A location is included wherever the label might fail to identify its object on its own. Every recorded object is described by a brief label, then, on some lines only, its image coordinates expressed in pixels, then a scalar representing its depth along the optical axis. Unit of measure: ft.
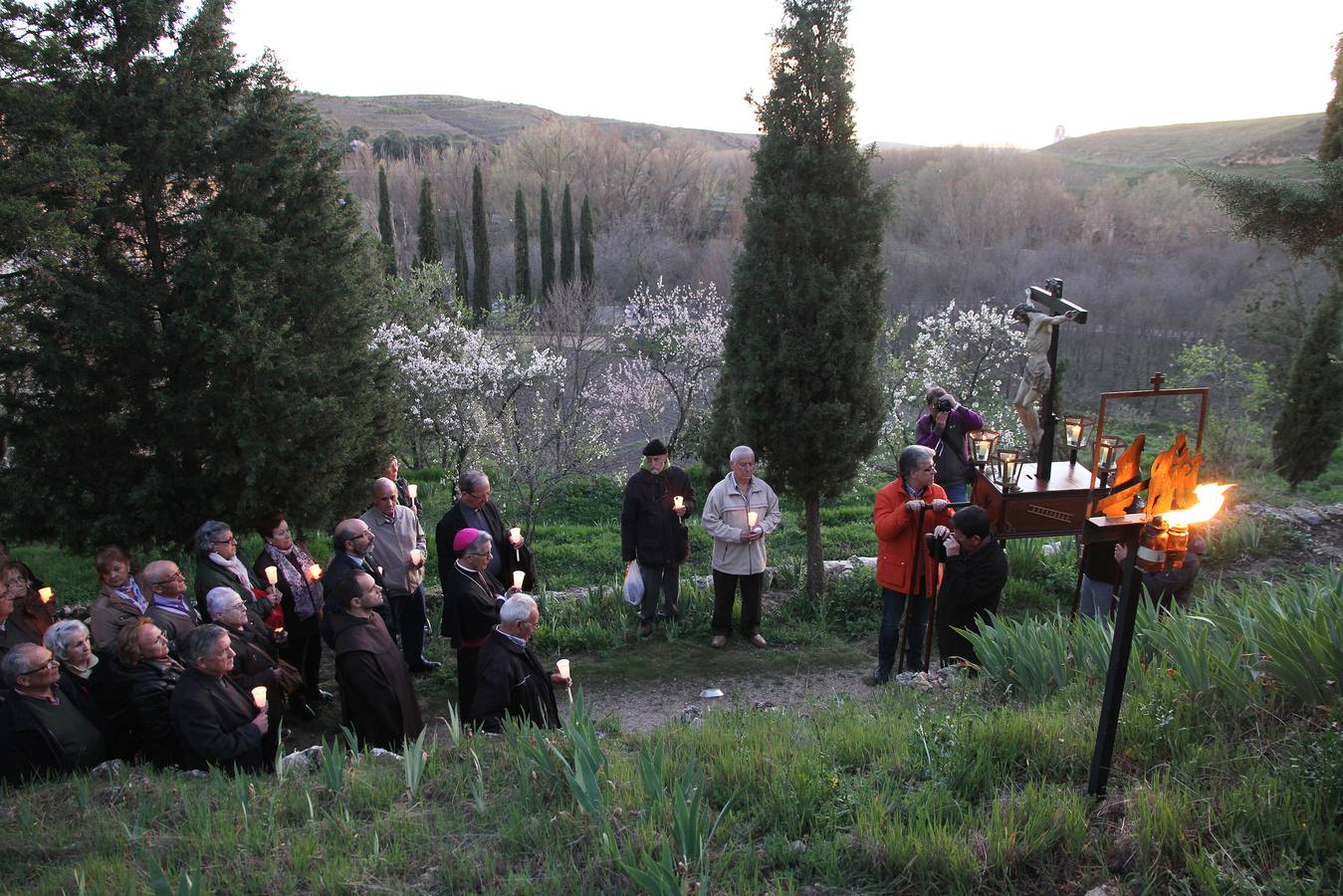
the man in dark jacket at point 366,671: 14.99
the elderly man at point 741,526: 22.85
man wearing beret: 24.09
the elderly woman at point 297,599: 19.99
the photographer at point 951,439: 24.29
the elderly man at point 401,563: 22.58
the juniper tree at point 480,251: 121.90
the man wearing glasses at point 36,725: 13.33
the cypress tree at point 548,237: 127.16
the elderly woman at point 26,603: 16.78
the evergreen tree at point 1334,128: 27.94
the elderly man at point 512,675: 14.65
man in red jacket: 19.70
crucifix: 18.07
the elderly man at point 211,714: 13.53
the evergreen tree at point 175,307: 22.66
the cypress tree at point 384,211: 109.91
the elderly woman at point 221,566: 18.58
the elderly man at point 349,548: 18.66
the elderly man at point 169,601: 16.76
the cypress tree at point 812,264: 25.53
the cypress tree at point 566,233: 130.52
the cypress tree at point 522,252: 129.18
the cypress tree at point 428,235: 96.84
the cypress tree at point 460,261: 115.37
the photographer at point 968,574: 17.29
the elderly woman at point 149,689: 14.69
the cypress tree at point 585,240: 132.67
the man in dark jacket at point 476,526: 21.94
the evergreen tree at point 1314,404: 46.98
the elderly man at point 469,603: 17.62
